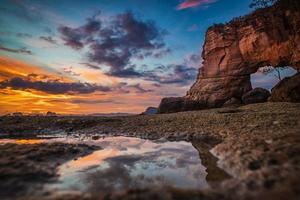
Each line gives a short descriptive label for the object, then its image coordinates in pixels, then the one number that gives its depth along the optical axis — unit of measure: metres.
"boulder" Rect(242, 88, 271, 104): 20.23
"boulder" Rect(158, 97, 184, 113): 24.01
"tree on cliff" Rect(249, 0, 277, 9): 18.30
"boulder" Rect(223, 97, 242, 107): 21.23
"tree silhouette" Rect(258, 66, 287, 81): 24.38
